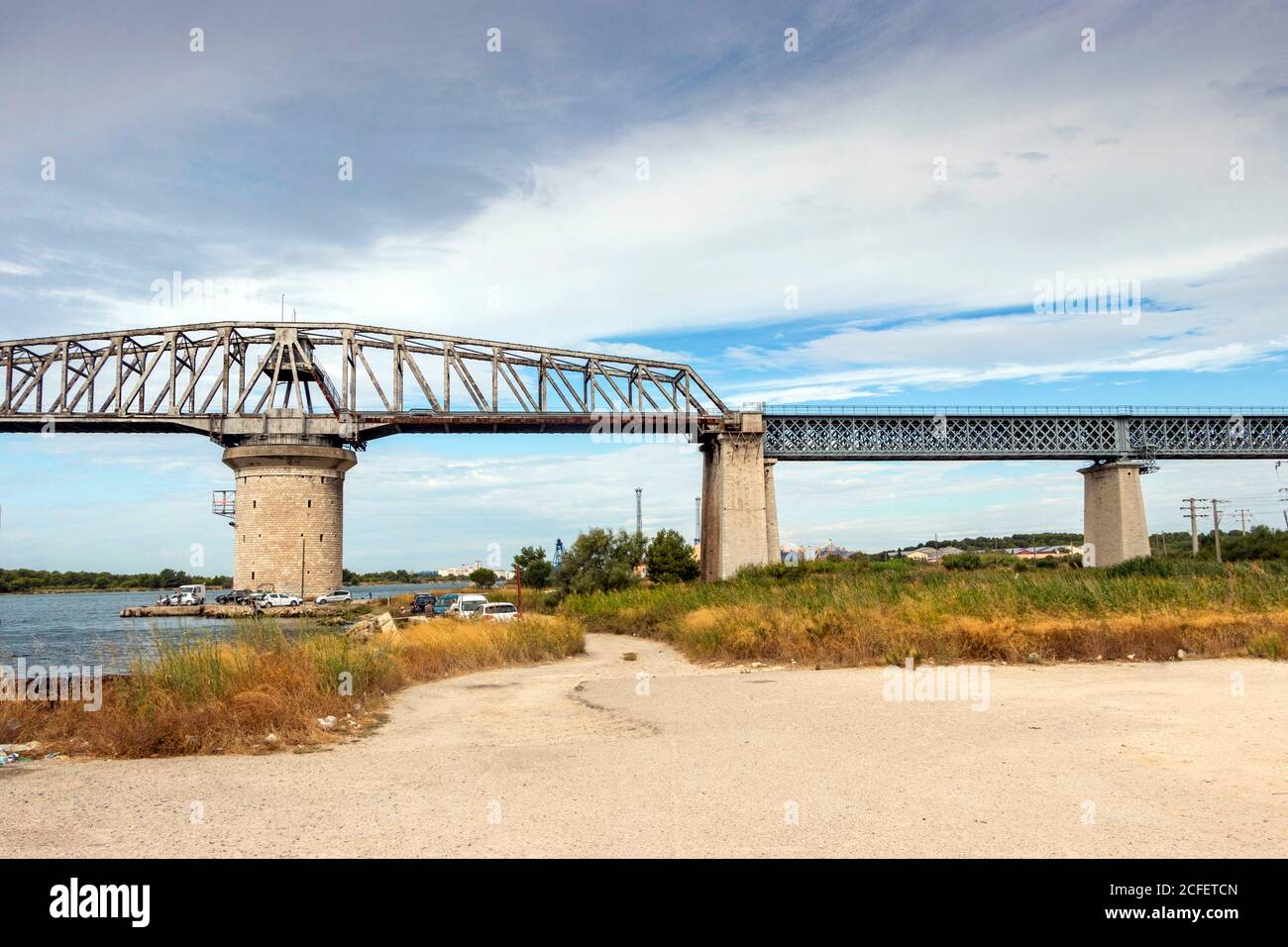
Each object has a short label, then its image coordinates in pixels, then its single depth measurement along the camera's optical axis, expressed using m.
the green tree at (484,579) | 110.69
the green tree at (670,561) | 67.56
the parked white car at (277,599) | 55.95
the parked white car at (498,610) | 33.85
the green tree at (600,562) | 57.06
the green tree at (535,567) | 79.12
